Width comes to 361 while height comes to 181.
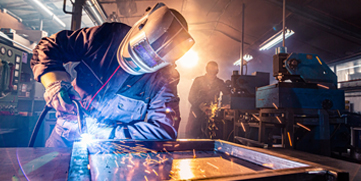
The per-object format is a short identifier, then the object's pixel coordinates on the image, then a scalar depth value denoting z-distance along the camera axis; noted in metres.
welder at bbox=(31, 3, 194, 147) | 1.21
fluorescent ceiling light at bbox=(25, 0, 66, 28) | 4.70
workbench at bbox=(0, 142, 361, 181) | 0.47
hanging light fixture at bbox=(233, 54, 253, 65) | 6.11
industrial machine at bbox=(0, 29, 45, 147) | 2.63
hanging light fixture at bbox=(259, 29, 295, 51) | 4.03
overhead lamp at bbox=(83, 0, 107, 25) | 2.80
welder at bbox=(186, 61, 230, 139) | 4.00
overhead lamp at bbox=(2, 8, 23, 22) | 5.21
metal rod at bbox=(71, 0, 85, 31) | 2.68
